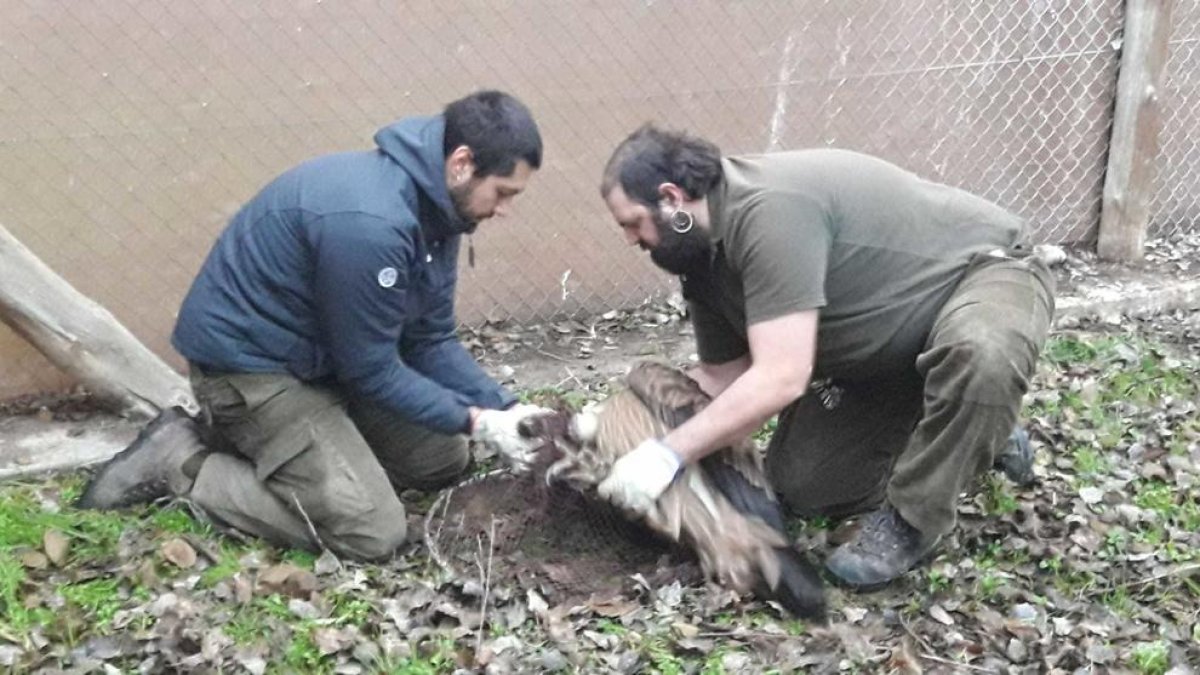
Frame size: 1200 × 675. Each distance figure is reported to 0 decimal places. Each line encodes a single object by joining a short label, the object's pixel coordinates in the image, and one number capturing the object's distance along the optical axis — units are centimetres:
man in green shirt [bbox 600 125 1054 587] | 401
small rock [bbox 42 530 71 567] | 421
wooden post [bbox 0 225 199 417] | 479
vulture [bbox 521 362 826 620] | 411
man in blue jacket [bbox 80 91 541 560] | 410
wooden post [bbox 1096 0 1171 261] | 740
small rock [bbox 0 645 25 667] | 357
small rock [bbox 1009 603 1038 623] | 416
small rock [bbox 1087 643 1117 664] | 393
